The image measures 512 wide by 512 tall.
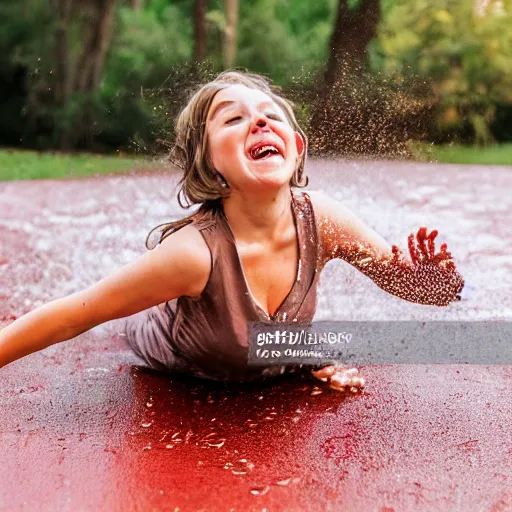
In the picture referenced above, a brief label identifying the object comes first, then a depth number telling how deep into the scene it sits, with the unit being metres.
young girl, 0.90
